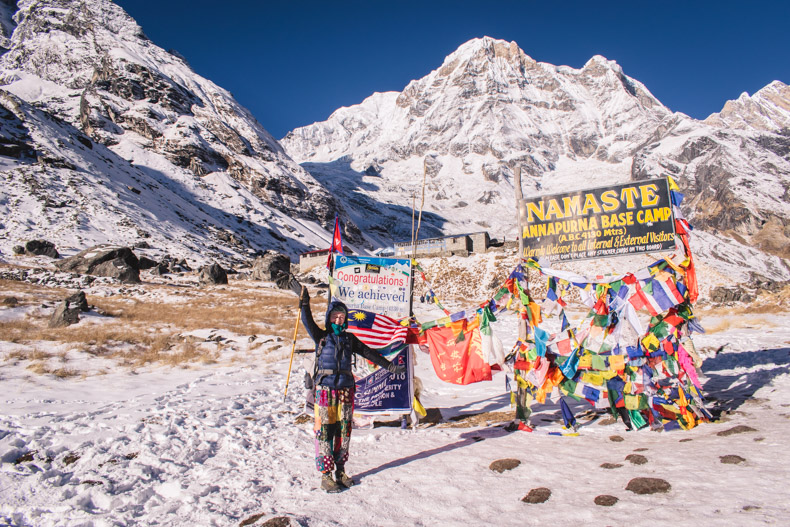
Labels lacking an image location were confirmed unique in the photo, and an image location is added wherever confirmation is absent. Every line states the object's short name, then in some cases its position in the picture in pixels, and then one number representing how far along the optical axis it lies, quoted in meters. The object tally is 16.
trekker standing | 5.09
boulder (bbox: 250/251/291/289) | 42.03
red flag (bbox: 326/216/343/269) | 8.66
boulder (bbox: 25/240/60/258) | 37.19
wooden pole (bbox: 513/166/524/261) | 8.40
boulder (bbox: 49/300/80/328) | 15.42
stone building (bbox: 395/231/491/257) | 49.84
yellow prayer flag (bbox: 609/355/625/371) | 7.01
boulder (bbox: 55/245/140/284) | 31.91
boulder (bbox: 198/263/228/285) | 35.81
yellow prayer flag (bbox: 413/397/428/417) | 7.81
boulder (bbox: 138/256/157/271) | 39.66
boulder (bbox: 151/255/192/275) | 38.75
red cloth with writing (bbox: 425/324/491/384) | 7.97
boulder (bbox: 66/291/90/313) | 16.39
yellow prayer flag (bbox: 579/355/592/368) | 7.26
